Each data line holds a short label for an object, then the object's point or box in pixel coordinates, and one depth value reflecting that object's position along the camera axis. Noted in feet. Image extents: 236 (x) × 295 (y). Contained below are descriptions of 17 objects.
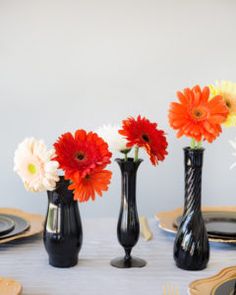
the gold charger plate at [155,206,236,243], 4.49
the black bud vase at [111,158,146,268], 4.13
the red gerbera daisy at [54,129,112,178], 3.85
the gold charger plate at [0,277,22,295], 3.46
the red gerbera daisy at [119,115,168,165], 3.93
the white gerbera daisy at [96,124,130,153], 4.12
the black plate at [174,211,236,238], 4.53
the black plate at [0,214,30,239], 4.50
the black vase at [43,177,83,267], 4.10
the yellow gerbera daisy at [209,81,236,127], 3.96
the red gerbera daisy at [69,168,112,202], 3.85
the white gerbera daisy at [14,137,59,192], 3.94
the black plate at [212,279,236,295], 3.53
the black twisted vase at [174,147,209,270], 4.06
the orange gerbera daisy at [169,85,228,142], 3.78
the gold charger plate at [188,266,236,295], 3.57
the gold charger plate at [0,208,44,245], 4.52
